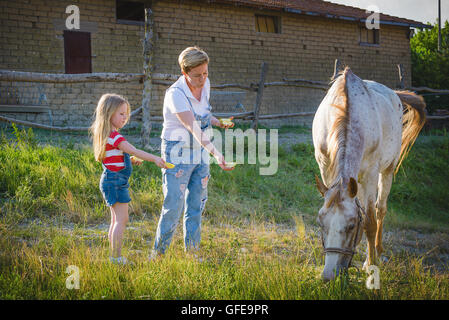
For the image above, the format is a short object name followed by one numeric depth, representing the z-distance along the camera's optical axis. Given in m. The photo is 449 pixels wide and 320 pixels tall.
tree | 16.02
